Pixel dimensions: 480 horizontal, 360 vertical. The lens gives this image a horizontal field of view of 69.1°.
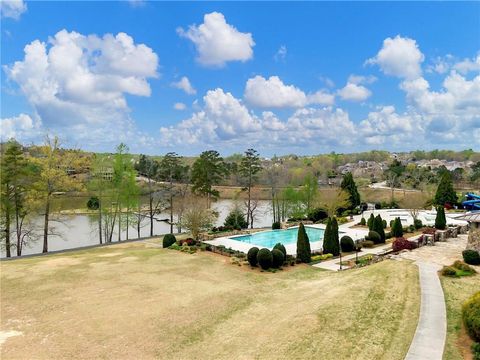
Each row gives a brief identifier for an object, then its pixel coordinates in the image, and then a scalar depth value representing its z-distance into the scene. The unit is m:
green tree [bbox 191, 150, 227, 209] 46.62
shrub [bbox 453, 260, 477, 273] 19.57
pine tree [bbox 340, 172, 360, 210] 51.91
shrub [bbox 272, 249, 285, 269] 24.94
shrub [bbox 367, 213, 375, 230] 34.09
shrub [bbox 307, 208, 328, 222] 47.69
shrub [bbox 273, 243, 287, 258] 26.15
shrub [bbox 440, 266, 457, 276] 19.28
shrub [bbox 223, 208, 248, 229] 42.84
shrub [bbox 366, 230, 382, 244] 32.11
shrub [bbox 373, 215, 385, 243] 32.88
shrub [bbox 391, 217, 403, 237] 34.06
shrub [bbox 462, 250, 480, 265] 21.03
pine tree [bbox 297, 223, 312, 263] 26.47
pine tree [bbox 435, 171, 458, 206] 52.78
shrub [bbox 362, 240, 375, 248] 31.31
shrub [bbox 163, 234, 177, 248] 31.92
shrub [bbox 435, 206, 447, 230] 35.22
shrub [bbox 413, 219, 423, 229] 37.88
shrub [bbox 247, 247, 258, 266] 25.17
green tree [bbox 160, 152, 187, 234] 46.00
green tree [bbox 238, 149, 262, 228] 49.72
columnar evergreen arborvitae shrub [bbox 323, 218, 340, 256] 28.55
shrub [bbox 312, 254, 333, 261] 27.18
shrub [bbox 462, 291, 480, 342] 11.52
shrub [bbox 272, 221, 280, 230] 42.75
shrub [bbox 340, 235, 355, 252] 29.36
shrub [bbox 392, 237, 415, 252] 27.11
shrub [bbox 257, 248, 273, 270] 24.42
